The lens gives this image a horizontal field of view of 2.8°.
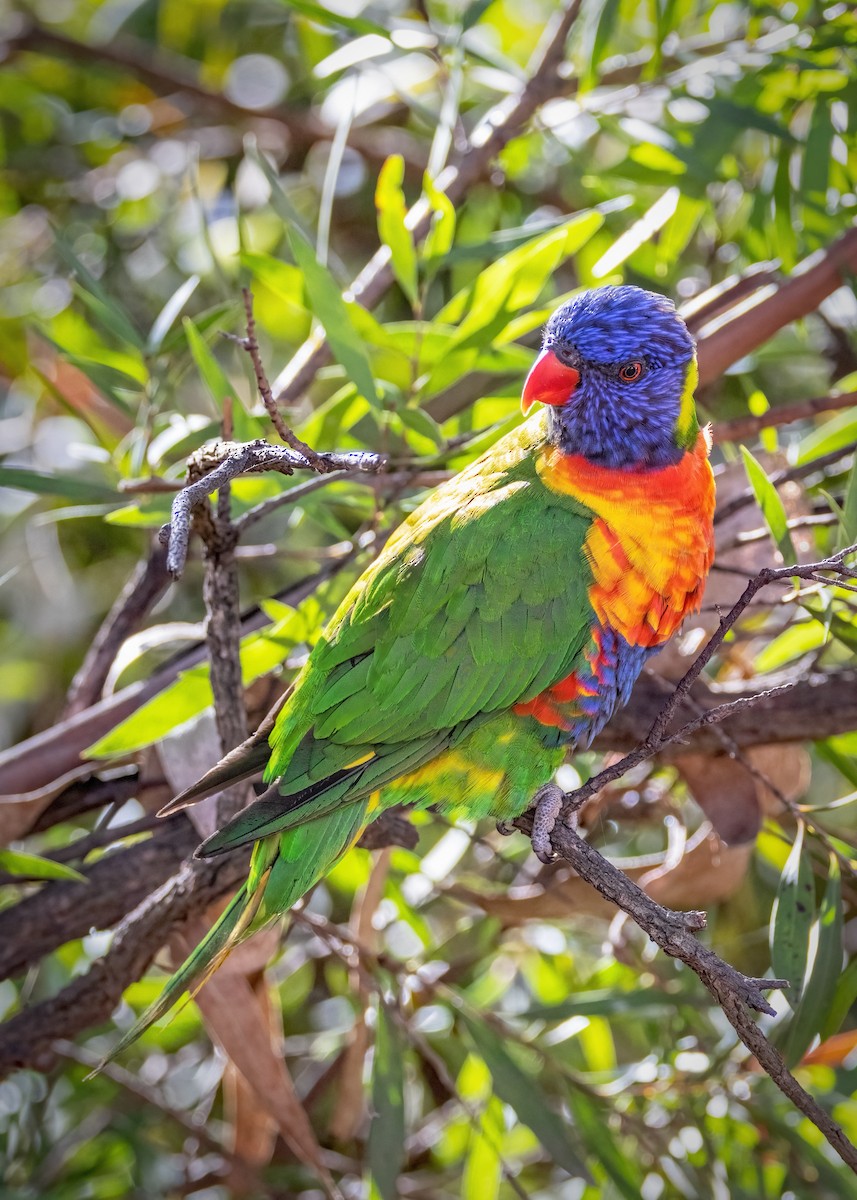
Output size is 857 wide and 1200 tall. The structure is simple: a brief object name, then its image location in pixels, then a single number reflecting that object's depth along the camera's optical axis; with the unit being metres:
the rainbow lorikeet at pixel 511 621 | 5.09
